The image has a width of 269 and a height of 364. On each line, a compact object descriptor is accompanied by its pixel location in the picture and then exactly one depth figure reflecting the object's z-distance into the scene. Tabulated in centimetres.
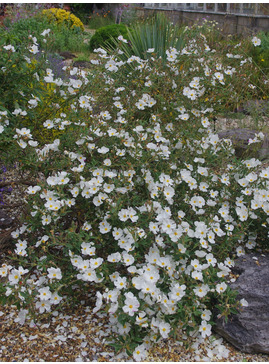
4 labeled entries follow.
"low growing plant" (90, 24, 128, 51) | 940
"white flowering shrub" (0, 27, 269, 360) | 221
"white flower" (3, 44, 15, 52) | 265
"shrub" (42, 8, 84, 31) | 1158
